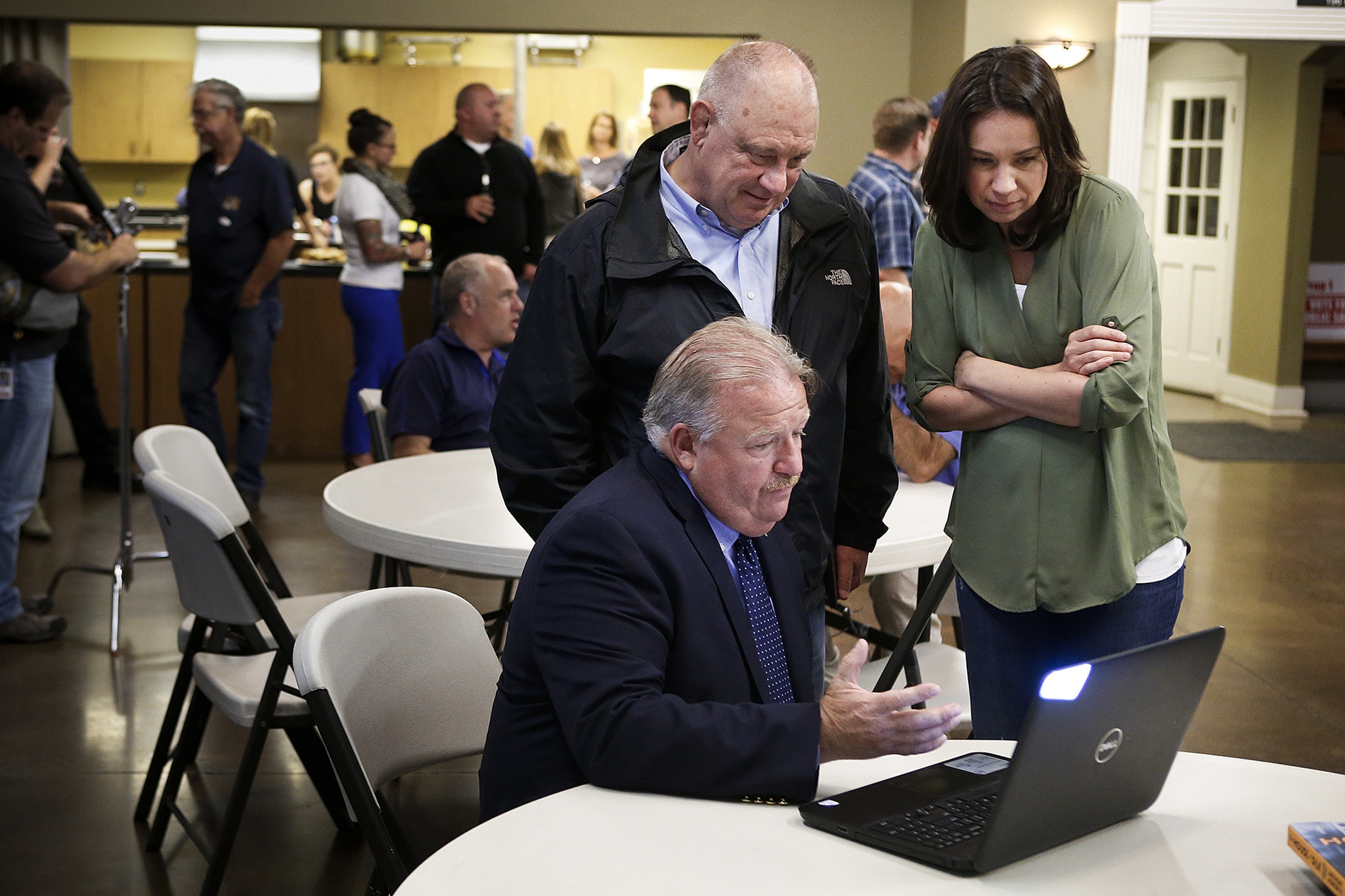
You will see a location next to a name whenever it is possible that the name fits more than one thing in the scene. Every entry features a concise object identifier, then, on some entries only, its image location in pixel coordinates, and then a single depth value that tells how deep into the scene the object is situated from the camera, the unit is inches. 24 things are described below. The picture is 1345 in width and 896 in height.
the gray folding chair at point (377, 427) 164.6
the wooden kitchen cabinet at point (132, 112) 465.4
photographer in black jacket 166.6
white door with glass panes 426.0
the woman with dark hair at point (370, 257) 270.2
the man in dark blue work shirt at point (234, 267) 241.8
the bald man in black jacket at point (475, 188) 261.4
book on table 50.3
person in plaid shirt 216.5
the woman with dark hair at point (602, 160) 381.1
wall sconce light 304.8
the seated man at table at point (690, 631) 59.0
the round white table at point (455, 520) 109.0
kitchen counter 302.2
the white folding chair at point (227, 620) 99.3
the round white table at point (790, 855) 51.4
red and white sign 415.5
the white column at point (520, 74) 433.7
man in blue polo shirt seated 158.6
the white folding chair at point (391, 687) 77.2
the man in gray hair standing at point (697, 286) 78.7
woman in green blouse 79.2
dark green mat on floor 335.0
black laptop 49.6
